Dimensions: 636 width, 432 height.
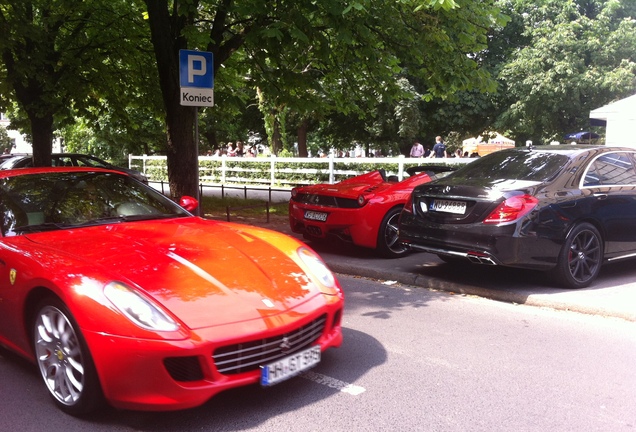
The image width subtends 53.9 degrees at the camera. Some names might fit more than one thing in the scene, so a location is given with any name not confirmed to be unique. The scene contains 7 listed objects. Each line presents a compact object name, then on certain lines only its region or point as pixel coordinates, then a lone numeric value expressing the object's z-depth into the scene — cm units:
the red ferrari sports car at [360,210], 827
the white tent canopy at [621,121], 1388
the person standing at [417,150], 2422
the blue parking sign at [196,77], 820
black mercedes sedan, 629
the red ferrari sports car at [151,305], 330
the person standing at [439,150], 2343
